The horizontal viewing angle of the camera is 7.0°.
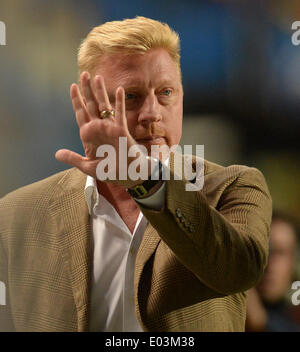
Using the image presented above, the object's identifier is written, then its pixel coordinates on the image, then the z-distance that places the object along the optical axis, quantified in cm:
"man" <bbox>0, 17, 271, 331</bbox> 314
